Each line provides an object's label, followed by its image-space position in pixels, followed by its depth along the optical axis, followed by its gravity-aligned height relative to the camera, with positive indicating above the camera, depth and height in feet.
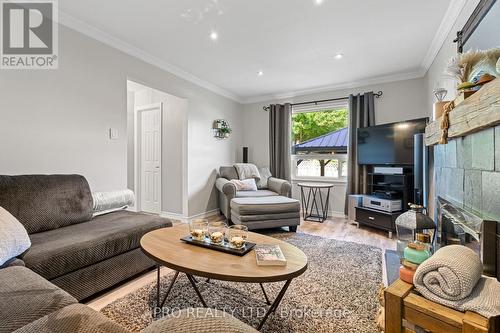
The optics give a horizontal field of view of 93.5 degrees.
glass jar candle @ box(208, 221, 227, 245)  4.98 -1.48
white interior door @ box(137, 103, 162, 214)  14.16 +0.64
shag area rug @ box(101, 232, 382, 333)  4.81 -3.17
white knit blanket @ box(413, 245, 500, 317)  2.77 -1.48
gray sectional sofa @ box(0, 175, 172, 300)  5.03 -1.69
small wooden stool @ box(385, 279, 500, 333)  2.57 -1.79
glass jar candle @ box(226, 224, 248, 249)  4.79 -1.48
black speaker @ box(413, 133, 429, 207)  7.86 -0.15
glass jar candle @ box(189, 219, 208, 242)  5.19 -1.42
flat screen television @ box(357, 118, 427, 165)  10.45 +1.14
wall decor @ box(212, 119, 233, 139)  14.69 +2.38
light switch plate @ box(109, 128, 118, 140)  9.09 +1.30
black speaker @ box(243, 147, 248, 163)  16.62 +0.87
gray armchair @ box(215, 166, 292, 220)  11.75 -1.23
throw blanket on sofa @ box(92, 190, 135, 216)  8.04 -1.22
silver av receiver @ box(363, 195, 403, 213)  10.49 -1.75
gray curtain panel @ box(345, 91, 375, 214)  12.83 +2.16
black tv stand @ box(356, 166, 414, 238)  10.52 -1.42
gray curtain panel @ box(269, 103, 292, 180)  15.37 +1.77
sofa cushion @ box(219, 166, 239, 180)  14.31 -0.35
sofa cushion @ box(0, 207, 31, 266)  4.21 -1.36
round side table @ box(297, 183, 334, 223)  13.50 -2.26
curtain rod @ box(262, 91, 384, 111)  12.78 +4.00
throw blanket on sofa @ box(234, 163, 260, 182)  14.25 -0.30
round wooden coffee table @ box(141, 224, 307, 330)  3.76 -1.71
